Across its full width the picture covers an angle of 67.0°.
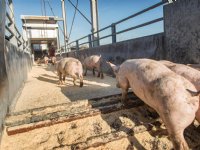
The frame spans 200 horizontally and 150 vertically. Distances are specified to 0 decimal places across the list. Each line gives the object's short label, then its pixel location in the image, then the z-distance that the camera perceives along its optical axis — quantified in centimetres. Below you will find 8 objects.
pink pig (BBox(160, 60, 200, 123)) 177
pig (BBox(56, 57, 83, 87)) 405
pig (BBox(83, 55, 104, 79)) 561
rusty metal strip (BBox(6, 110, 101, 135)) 186
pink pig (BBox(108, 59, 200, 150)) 146
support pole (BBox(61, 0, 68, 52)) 1238
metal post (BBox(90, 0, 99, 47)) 772
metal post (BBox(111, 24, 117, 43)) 566
